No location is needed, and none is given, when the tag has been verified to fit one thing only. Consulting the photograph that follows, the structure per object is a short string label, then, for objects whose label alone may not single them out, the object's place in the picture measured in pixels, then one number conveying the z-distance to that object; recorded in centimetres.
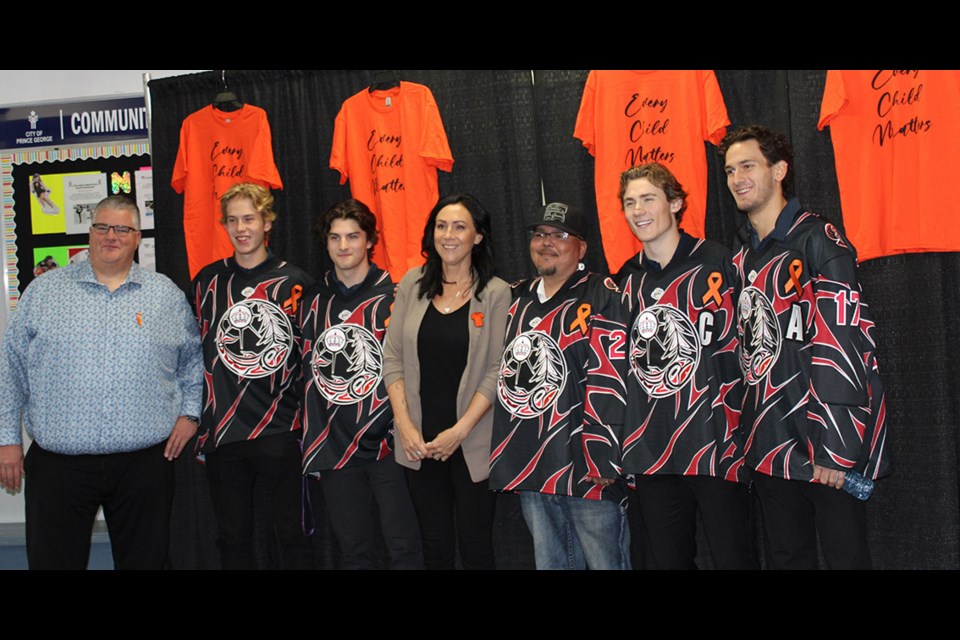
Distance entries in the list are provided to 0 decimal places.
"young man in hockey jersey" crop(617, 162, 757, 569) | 253
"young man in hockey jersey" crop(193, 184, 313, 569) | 315
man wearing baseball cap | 271
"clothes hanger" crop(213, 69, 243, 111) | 396
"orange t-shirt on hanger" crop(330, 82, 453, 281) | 364
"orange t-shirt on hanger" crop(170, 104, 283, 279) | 392
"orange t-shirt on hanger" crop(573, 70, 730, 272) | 332
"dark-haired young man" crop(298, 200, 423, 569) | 304
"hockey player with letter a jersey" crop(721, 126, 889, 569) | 231
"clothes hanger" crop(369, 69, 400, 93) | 372
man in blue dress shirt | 288
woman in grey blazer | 280
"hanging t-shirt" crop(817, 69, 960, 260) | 292
